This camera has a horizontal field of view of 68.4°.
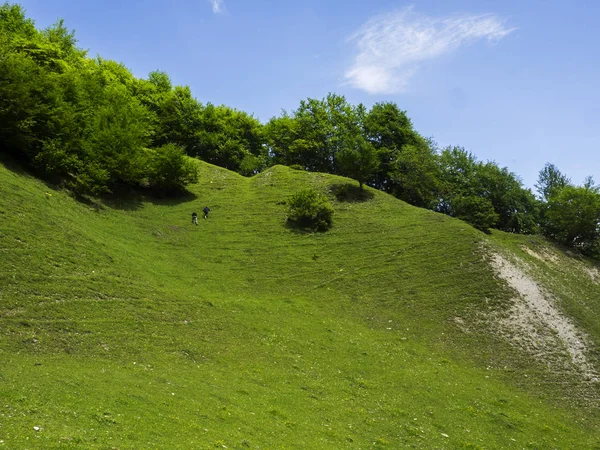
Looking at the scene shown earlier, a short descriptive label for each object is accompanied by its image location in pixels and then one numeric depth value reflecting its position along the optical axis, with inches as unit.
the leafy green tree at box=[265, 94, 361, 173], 3361.2
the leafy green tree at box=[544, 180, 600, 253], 2244.1
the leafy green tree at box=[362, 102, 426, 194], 3065.9
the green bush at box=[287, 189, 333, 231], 2005.4
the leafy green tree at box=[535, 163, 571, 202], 3095.5
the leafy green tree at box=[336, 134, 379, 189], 2367.3
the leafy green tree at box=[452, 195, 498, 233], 2434.8
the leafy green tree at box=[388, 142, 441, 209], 2773.1
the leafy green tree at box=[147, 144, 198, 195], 2215.8
